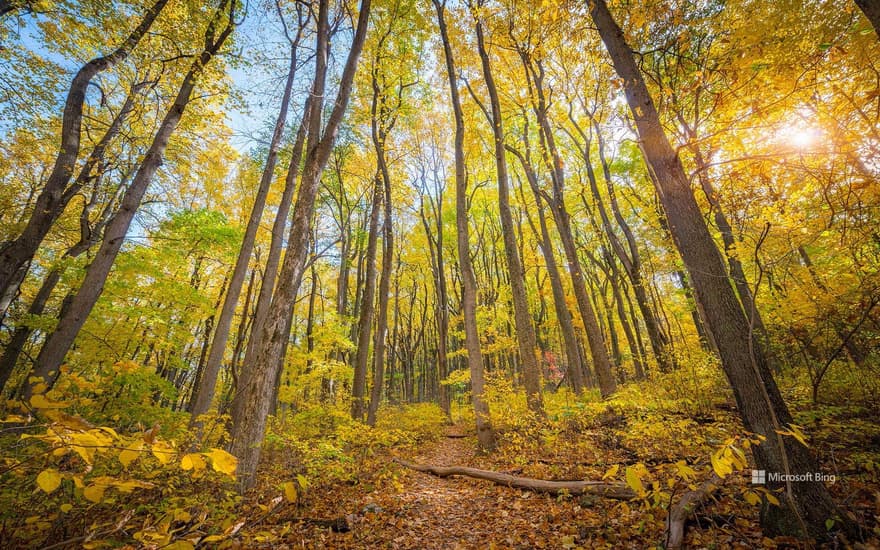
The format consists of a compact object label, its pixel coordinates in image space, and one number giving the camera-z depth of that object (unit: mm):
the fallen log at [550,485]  4232
